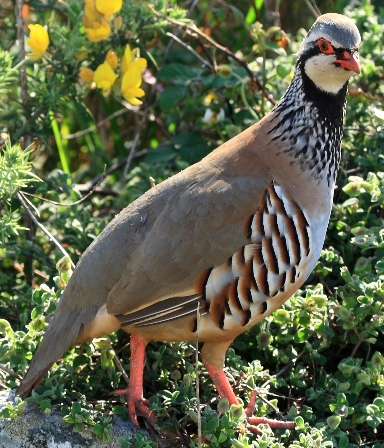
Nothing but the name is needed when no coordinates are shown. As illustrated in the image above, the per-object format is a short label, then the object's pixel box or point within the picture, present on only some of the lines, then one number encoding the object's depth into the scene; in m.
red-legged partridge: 5.82
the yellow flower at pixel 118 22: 7.71
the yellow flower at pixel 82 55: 7.73
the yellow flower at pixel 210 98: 9.05
